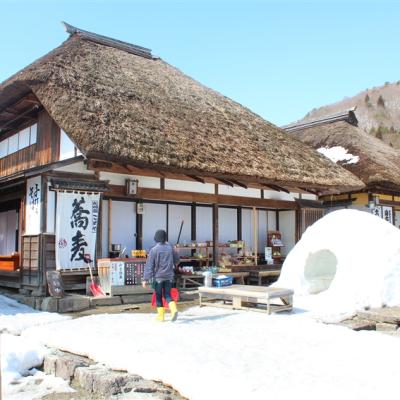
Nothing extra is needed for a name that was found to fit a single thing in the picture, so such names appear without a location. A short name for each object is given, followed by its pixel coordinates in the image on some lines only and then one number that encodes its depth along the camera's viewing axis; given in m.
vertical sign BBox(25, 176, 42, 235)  9.09
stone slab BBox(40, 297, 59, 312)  8.16
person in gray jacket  6.65
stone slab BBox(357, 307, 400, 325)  6.91
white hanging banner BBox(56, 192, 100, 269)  8.82
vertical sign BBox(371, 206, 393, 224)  15.97
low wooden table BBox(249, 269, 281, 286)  11.63
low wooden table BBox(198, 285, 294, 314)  7.38
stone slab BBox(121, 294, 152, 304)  8.89
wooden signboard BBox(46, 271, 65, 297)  8.31
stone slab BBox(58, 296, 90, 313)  8.15
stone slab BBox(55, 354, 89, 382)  4.64
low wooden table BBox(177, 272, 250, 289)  10.41
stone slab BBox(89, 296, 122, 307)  8.41
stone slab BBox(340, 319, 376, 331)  6.54
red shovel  8.90
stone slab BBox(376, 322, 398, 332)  6.82
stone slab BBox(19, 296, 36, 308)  8.75
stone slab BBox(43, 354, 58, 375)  4.93
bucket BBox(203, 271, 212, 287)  9.78
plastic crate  10.10
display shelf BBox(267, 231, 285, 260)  13.18
